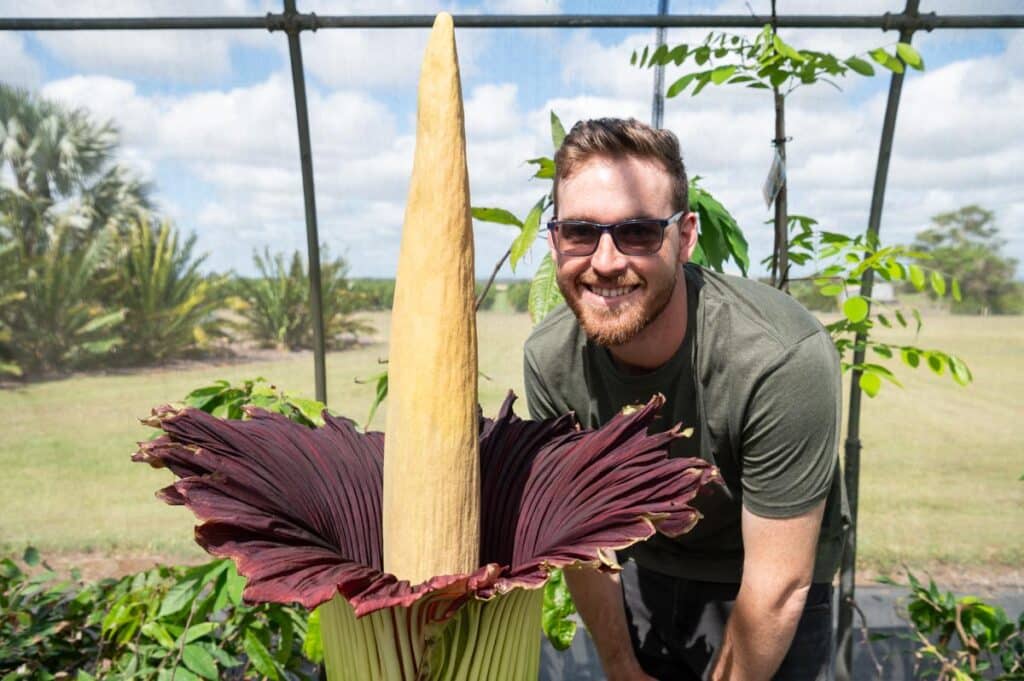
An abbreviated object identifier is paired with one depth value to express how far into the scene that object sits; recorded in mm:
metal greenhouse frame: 1938
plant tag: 1712
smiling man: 1086
